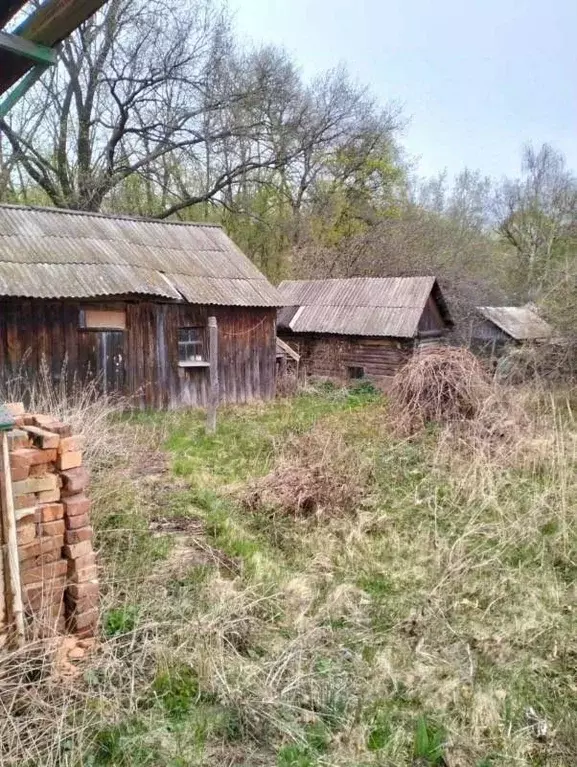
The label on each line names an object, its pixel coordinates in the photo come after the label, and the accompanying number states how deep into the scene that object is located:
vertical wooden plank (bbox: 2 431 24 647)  2.76
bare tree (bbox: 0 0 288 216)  18.48
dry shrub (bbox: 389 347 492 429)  8.77
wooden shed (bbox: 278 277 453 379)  16.02
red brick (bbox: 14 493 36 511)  2.88
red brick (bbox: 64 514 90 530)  3.09
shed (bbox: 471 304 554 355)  18.73
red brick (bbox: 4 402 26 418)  3.38
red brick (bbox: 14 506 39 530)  2.87
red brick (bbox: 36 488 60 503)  2.99
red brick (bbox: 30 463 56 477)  2.95
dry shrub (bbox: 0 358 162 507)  5.32
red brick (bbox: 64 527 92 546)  3.10
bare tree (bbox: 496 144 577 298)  28.95
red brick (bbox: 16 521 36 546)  2.88
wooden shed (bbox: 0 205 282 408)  9.82
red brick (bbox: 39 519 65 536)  3.01
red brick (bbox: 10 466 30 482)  2.84
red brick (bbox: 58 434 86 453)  3.04
